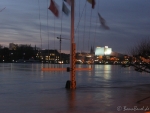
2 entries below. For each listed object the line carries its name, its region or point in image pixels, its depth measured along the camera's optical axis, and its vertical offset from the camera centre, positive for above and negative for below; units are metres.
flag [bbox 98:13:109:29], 20.66 +2.45
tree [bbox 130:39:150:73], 15.36 +0.29
